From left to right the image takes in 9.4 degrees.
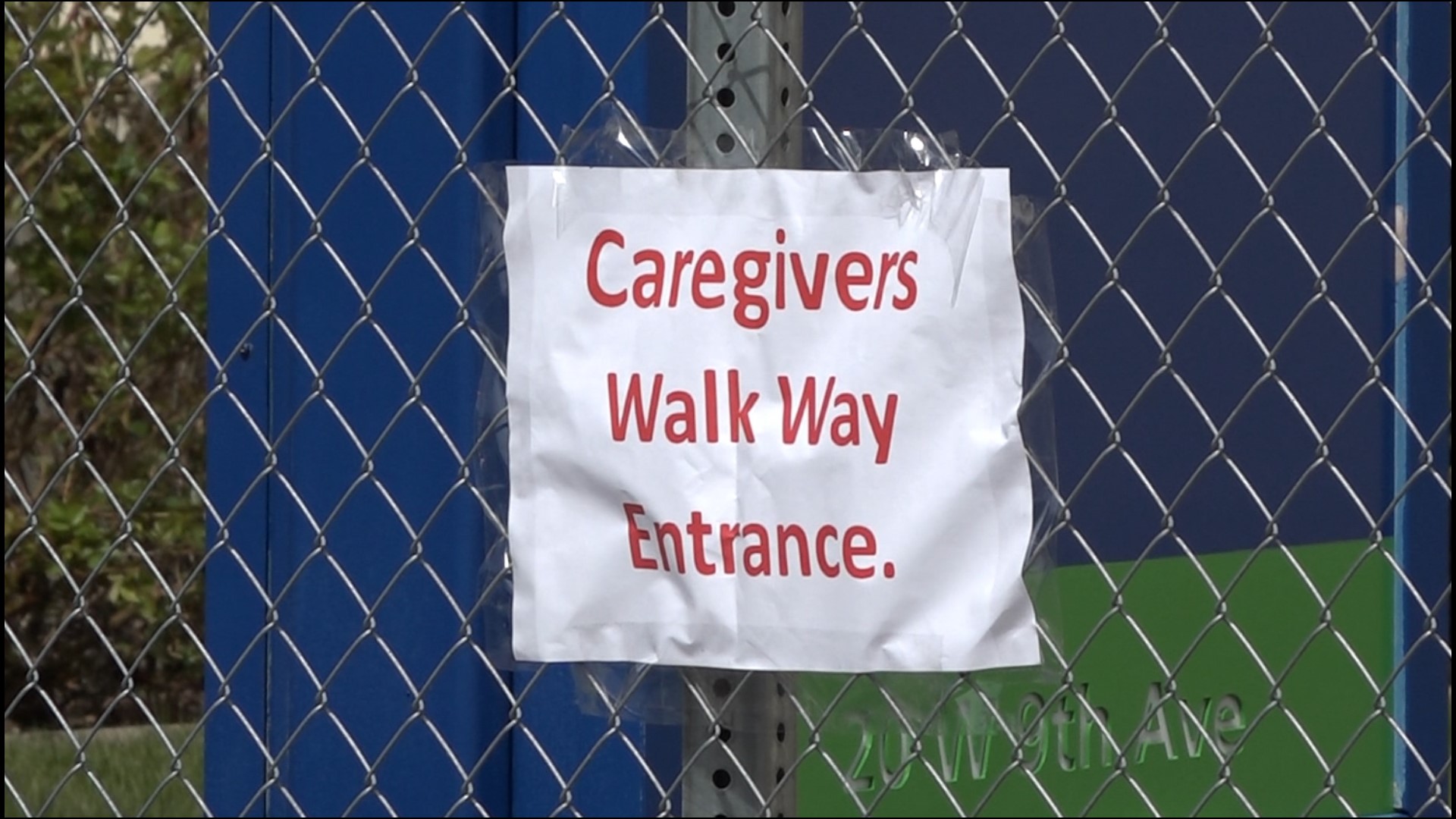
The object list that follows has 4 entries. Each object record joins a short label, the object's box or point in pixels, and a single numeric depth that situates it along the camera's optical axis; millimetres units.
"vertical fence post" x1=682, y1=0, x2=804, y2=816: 4920
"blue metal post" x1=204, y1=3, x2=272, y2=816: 5400
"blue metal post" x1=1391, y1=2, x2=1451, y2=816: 5699
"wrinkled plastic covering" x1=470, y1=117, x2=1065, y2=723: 4928
